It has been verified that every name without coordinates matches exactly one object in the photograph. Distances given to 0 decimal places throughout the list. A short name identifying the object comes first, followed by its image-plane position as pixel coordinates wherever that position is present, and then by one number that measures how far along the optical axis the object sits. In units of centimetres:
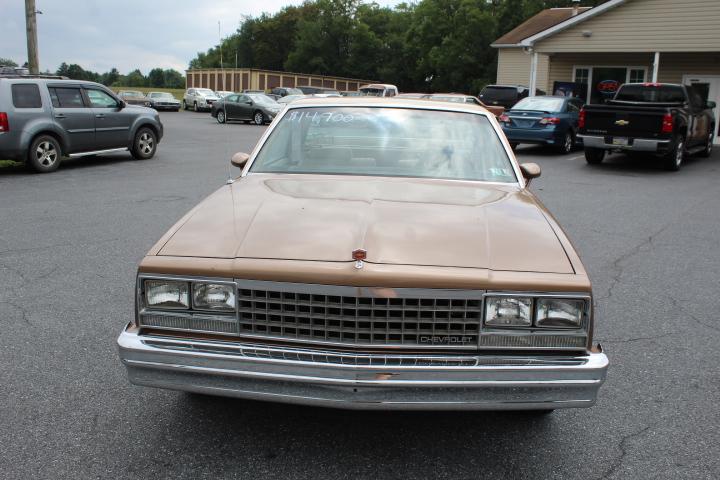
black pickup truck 1400
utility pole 1870
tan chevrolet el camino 264
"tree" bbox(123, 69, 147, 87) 12792
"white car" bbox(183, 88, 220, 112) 4219
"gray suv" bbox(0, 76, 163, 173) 1210
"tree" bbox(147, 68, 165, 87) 13338
